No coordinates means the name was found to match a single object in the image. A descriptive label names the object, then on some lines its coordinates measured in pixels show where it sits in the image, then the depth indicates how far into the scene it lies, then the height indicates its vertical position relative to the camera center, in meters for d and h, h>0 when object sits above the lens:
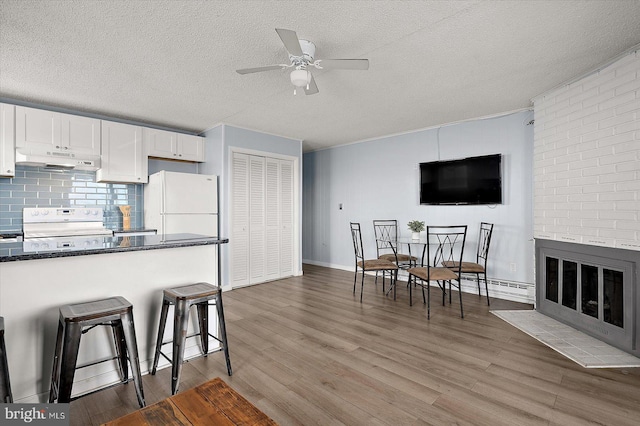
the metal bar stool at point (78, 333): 1.67 -0.67
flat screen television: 4.29 +0.46
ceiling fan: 2.26 +1.10
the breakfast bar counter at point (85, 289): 1.79 -0.50
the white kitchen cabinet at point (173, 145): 4.46 +1.03
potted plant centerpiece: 4.48 -0.22
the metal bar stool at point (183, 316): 2.04 -0.74
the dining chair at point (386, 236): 5.14 -0.40
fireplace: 2.57 -0.73
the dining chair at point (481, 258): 3.91 -0.63
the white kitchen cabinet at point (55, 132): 3.53 +0.98
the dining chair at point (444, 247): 4.57 -0.52
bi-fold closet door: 4.91 -0.10
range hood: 3.50 +0.64
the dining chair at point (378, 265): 4.19 -0.71
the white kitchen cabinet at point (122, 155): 4.09 +0.80
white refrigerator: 4.19 +0.15
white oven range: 3.71 -0.10
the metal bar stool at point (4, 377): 1.47 -0.77
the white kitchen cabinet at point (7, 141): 3.39 +0.81
